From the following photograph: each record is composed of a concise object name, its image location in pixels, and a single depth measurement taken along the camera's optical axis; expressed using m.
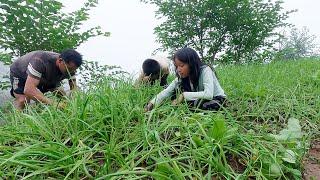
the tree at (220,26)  6.81
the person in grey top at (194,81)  1.97
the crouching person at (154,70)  2.64
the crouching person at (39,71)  2.51
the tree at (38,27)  2.87
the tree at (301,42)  10.90
